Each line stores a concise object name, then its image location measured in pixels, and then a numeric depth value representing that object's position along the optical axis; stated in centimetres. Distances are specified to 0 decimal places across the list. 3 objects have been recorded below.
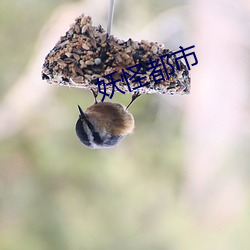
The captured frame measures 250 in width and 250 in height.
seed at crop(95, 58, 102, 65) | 425
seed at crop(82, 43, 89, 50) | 426
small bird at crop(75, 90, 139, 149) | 430
